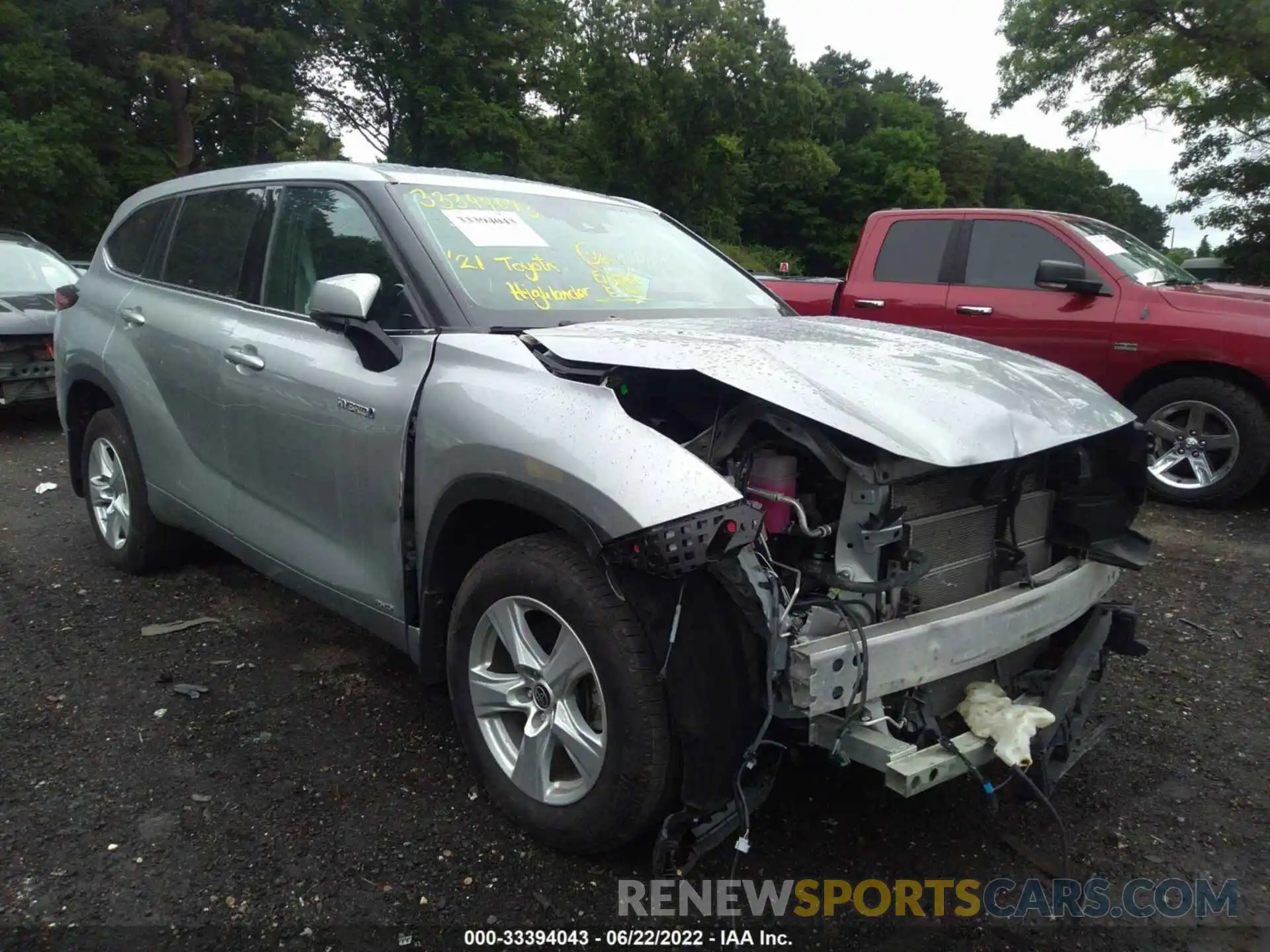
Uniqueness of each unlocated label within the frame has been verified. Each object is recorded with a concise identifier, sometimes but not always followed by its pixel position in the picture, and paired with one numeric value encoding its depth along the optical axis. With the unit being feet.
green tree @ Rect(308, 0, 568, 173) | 98.32
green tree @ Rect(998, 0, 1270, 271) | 49.21
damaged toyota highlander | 7.04
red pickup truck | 19.45
